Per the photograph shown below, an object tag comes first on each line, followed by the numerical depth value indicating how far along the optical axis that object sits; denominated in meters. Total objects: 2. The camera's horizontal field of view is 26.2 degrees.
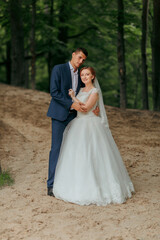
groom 5.43
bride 5.26
